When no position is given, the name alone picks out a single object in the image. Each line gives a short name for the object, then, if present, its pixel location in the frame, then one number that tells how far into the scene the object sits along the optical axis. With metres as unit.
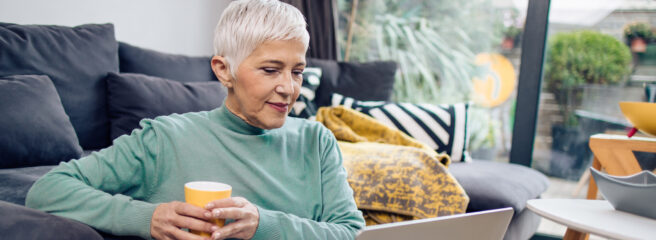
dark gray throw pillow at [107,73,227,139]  1.80
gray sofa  1.45
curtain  3.03
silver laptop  0.59
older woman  0.81
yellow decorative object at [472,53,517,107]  2.83
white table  1.12
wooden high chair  1.77
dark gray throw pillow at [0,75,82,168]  1.41
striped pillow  2.25
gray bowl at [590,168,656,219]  1.25
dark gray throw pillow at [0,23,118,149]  1.61
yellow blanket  1.56
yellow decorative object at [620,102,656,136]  1.68
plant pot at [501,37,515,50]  2.82
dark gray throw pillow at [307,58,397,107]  2.53
